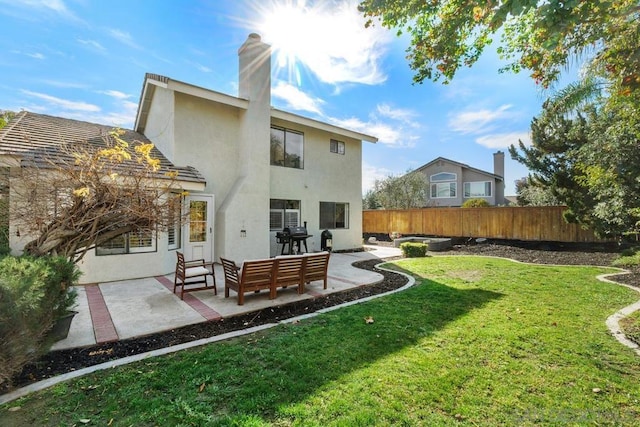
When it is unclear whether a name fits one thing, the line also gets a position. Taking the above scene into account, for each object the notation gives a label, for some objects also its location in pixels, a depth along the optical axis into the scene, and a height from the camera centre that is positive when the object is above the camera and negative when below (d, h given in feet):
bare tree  13.94 +0.87
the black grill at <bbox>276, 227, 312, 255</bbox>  39.68 -2.42
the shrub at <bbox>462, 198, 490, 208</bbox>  74.02 +4.62
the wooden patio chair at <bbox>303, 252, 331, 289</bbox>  23.32 -3.99
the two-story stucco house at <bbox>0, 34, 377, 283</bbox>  30.63 +7.78
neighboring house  92.48 +13.04
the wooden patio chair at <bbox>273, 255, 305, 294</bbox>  21.47 -4.12
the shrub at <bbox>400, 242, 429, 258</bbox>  43.62 -4.62
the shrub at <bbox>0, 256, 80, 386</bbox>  9.45 -3.25
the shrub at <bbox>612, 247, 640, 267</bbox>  32.83 -4.56
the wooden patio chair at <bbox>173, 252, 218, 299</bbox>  21.62 -4.15
